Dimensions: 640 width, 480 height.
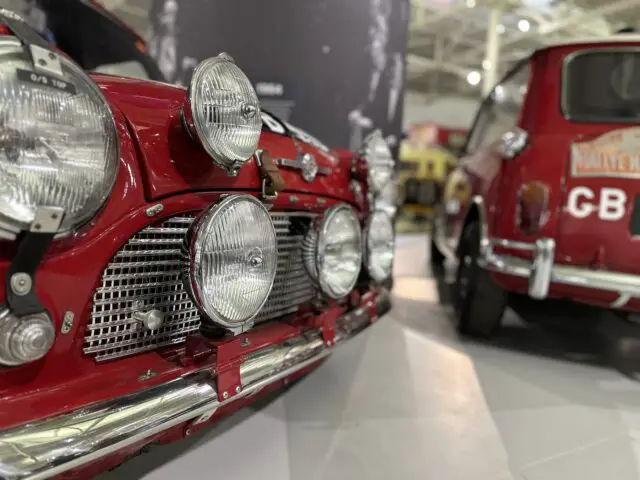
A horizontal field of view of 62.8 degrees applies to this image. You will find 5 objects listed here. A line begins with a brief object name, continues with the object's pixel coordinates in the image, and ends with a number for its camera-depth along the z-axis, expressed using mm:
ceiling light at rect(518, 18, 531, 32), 10663
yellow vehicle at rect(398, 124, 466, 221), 9195
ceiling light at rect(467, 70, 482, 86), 13766
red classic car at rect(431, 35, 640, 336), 2150
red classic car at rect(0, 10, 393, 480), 879
